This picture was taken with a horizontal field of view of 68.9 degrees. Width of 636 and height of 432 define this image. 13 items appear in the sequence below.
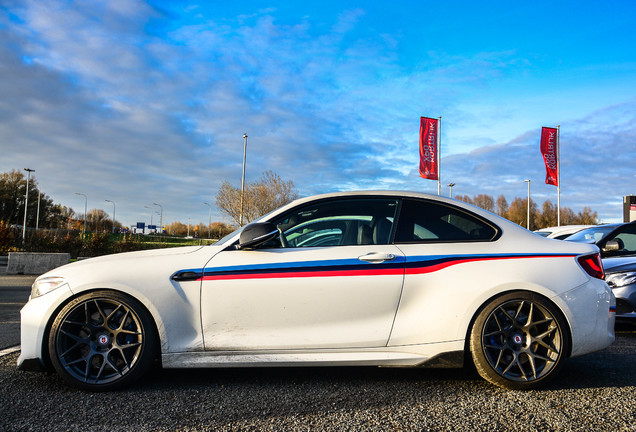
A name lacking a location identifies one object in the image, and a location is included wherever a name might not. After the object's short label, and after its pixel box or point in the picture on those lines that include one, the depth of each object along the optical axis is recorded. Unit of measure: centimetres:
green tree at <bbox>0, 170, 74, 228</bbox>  5878
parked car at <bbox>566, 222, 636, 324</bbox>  550
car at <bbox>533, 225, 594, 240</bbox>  861
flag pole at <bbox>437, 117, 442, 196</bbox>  2617
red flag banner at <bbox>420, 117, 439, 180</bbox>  2591
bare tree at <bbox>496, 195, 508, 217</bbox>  10494
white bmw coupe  329
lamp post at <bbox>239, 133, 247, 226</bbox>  3300
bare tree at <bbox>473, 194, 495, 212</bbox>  9416
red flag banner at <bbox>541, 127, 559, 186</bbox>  3025
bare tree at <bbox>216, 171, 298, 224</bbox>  3356
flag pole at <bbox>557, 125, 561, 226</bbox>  3112
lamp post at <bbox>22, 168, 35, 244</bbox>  1990
